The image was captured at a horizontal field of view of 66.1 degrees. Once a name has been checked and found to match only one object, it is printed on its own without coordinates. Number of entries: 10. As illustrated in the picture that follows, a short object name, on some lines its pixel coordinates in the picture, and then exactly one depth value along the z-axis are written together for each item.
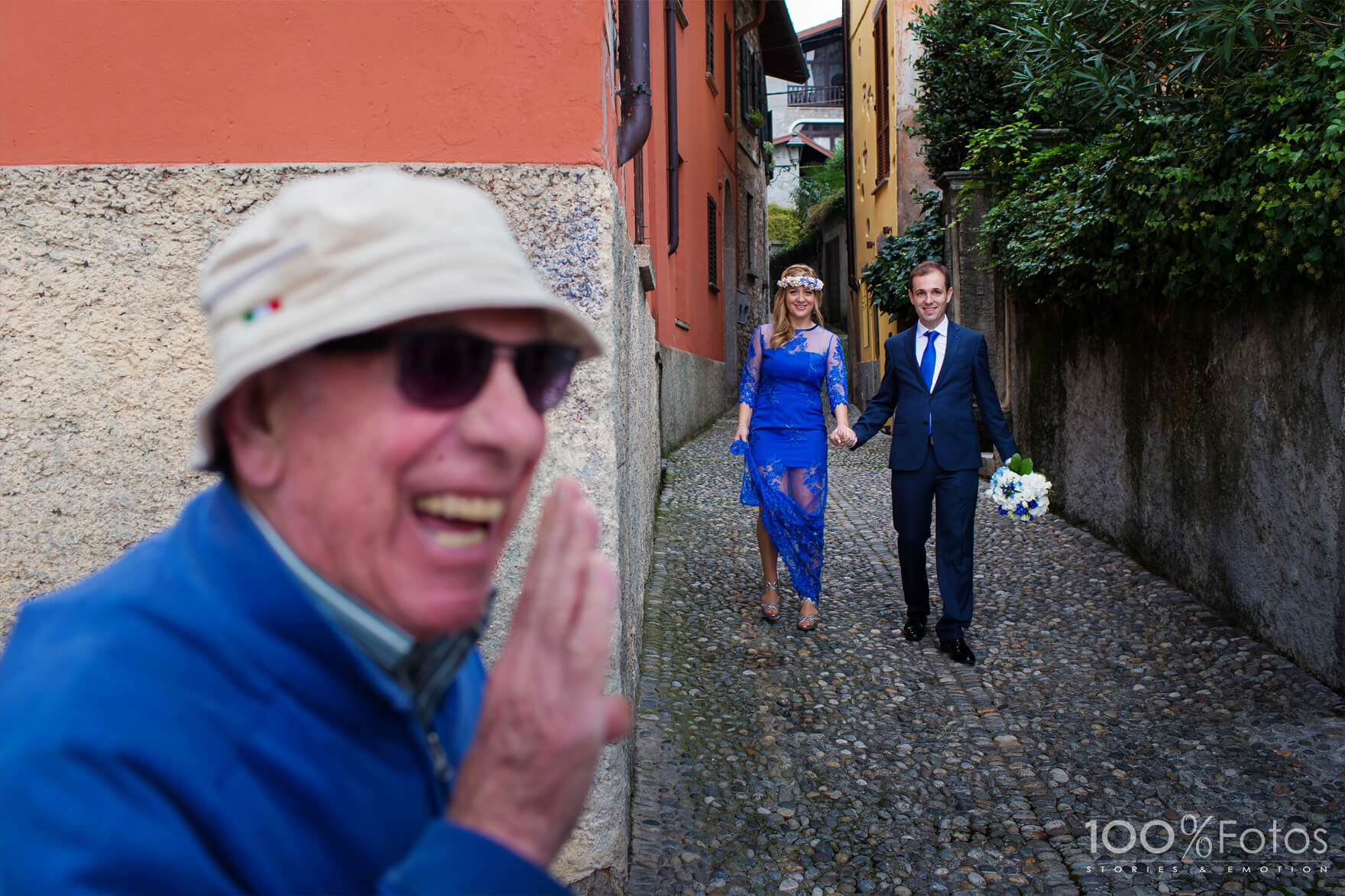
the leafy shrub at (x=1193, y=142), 4.01
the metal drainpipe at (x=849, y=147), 18.28
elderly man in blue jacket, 0.73
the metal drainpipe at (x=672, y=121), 8.86
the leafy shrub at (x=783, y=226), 32.88
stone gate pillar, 9.66
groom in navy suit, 5.17
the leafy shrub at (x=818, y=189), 28.14
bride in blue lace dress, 5.65
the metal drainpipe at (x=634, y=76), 3.63
